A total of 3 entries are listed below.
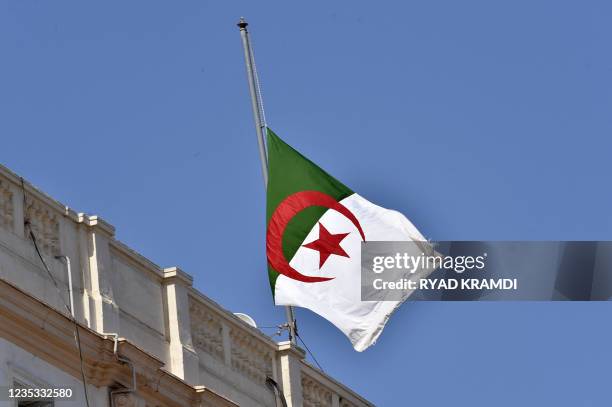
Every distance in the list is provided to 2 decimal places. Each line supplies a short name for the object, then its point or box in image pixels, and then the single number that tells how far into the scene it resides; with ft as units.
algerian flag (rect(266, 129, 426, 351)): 125.80
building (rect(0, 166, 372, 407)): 98.84
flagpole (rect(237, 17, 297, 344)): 126.72
